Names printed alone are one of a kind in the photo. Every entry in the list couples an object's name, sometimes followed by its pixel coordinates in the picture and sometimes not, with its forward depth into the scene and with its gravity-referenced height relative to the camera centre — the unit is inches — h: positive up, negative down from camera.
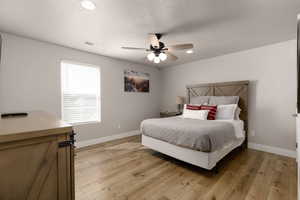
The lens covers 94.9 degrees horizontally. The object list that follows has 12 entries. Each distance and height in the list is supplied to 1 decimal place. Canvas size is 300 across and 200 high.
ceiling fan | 94.3 +36.0
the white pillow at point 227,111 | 126.2 -11.9
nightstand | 178.5 -19.9
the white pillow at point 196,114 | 126.5 -14.7
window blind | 130.9 +6.5
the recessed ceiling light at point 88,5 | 67.0 +47.3
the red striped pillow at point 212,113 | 128.6 -13.4
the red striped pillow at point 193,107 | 139.1 -8.6
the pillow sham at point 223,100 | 133.2 -1.3
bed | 84.8 -26.8
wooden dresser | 25.8 -13.0
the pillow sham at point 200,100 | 150.9 -1.5
